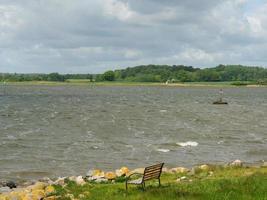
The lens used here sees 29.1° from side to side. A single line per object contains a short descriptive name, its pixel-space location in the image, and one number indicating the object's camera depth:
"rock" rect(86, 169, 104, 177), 23.38
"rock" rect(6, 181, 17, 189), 21.69
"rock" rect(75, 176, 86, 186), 19.86
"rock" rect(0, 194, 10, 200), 15.91
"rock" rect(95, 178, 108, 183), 20.80
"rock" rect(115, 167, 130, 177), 23.16
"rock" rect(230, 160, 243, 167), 25.23
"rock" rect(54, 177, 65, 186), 20.39
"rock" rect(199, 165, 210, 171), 23.81
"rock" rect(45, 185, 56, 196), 16.60
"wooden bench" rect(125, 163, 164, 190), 16.41
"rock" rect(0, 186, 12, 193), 19.16
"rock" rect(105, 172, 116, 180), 21.91
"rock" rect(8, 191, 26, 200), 15.90
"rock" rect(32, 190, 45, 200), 15.61
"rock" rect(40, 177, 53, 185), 23.18
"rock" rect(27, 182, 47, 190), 18.23
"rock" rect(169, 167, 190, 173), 23.85
